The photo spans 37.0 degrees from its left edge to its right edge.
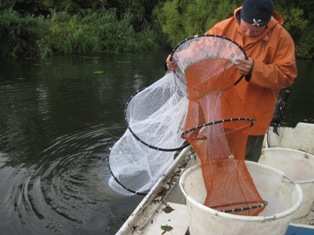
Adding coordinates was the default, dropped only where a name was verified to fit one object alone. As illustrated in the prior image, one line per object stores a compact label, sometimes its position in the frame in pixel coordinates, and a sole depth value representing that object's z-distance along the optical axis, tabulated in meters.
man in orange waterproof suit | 2.85
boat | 3.15
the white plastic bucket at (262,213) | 2.44
